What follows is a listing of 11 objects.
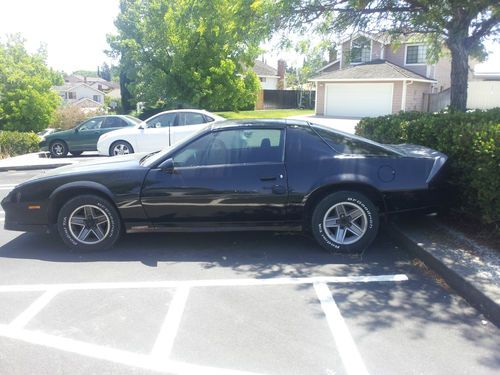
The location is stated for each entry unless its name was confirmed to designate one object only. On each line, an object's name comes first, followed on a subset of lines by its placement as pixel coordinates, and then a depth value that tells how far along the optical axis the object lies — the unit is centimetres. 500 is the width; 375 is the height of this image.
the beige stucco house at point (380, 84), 2894
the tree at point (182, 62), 2256
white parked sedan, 1293
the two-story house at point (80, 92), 8619
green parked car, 1577
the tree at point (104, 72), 14916
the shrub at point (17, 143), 1745
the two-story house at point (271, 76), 5168
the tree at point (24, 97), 2234
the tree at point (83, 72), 16685
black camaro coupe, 510
